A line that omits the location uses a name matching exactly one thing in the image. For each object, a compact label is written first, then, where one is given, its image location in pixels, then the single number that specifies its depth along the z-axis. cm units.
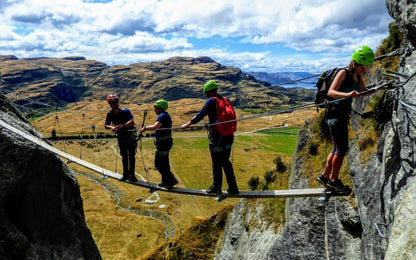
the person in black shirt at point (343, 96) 657
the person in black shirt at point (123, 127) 972
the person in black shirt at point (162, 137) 909
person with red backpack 789
